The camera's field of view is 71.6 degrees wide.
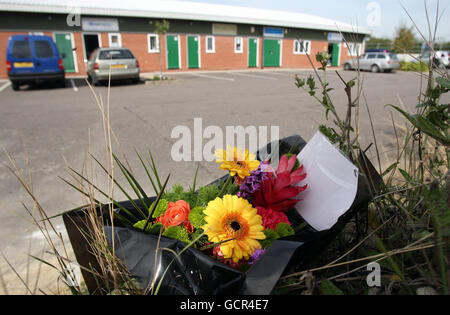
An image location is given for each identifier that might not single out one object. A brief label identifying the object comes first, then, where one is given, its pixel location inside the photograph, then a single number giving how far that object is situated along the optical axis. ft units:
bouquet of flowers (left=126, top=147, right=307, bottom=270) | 2.92
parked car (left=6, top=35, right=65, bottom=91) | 34.68
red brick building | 54.13
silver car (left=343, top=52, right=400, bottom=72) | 69.36
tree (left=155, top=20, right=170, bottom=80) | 52.17
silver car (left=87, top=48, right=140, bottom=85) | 37.09
